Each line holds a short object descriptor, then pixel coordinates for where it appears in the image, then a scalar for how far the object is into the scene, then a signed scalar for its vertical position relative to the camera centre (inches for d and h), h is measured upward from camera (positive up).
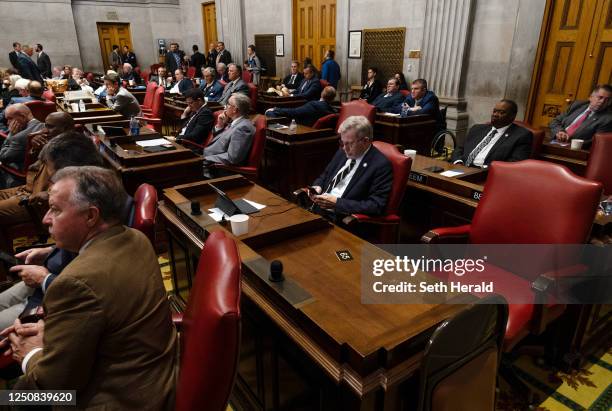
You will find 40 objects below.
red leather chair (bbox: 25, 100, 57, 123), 202.7 -25.4
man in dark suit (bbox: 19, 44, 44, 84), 430.0 -13.4
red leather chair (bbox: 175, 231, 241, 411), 43.1 -29.2
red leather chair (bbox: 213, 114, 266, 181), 150.8 -34.5
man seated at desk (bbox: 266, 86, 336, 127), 208.5 -27.6
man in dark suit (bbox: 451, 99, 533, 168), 134.6 -27.0
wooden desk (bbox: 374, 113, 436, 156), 217.0 -38.6
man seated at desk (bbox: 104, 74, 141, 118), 220.8 -25.6
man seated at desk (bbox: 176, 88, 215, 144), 174.4 -27.6
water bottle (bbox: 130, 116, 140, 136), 170.3 -28.4
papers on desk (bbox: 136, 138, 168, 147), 155.1 -31.5
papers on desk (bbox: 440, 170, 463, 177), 115.5 -31.6
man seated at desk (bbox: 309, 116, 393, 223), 104.7 -30.4
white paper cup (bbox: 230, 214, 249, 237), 78.5 -30.5
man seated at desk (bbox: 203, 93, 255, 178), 150.1 -29.4
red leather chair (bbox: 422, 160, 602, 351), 75.6 -31.0
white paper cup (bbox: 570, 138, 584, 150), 142.9 -29.0
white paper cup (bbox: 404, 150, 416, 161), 131.6 -29.4
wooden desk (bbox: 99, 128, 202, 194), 132.9 -34.4
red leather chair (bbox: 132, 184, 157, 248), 77.0 -28.0
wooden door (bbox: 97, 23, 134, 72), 555.2 +21.1
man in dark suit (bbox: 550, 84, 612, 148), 164.4 -24.8
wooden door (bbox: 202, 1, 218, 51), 515.2 +36.9
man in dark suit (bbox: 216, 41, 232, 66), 449.7 -1.5
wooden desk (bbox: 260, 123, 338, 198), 175.0 -41.3
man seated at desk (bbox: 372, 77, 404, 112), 262.5 -26.6
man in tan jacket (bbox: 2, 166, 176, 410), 44.6 -27.3
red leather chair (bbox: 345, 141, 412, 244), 104.7 -33.9
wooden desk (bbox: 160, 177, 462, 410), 49.3 -34.7
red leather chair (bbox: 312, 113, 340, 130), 200.8 -31.2
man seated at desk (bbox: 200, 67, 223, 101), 298.0 -22.9
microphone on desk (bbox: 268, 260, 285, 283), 62.2 -30.6
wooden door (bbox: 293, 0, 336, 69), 356.5 +20.9
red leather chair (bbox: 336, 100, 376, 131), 192.5 -24.8
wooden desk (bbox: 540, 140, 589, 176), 136.6 -32.7
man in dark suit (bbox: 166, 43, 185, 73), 527.1 -4.8
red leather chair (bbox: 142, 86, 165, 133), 247.4 -29.4
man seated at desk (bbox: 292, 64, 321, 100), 285.7 -22.3
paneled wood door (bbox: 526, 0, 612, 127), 205.9 -0.7
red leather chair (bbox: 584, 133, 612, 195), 117.6 -28.5
